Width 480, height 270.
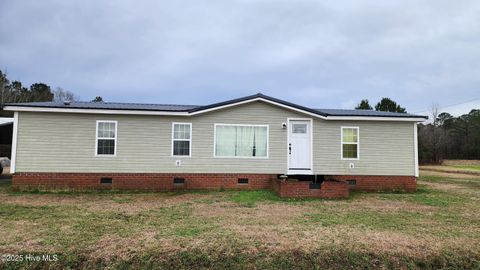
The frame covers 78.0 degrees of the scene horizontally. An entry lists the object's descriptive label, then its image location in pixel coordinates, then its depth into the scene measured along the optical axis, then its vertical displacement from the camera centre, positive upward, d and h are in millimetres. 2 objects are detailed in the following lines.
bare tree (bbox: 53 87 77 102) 48875 +9171
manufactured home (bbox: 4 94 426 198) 10617 +170
